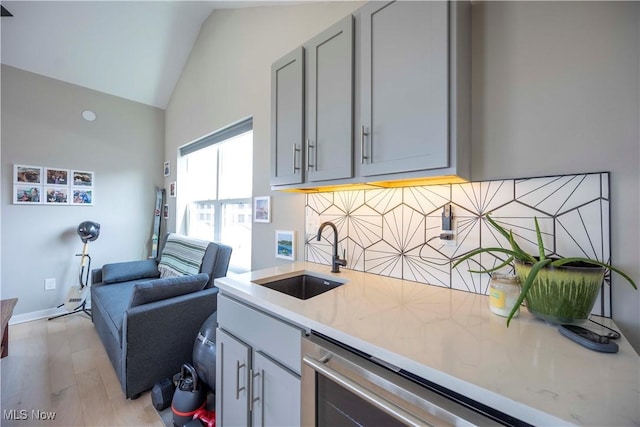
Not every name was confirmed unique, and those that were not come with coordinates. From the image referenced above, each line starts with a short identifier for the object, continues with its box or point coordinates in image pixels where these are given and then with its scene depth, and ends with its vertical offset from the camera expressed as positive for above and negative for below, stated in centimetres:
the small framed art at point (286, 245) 182 -25
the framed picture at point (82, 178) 297 +41
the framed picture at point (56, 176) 280 +41
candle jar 80 -27
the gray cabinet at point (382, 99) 90 +51
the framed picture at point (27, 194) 264 +19
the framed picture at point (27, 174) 264 +41
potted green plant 68 -22
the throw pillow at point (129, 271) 256 -66
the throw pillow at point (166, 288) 159 -54
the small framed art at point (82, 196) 297 +19
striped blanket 226 -45
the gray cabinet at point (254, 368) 87 -64
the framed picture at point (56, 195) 280 +19
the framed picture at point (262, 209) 199 +3
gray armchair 154 -79
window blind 233 +85
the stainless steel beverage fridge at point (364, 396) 53 -47
